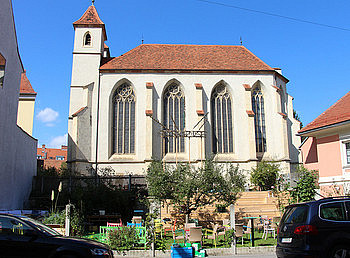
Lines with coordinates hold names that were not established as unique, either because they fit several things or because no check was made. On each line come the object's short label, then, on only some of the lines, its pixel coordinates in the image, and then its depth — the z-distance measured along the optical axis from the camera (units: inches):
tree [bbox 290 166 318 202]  691.4
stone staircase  743.7
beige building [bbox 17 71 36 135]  1240.0
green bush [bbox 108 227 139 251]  440.7
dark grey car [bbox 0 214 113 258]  261.4
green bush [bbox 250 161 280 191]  1135.6
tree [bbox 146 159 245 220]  677.3
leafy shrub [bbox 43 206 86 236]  492.7
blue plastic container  407.5
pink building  671.8
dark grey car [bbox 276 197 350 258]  284.0
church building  1200.8
